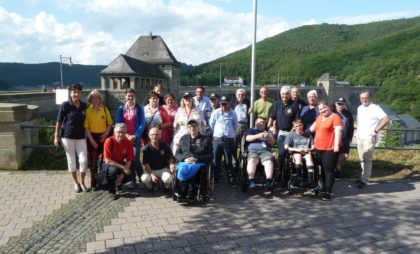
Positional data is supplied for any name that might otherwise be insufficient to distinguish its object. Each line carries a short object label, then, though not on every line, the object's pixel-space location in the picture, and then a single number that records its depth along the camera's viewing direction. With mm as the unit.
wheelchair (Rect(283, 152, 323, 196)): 5750
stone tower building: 47281
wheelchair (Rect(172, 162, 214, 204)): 5285
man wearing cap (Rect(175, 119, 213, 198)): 5496
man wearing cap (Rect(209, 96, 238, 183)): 6180
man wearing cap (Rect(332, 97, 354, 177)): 6387
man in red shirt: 5512
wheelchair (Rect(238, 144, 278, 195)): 5871
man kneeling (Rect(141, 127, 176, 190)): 5676
